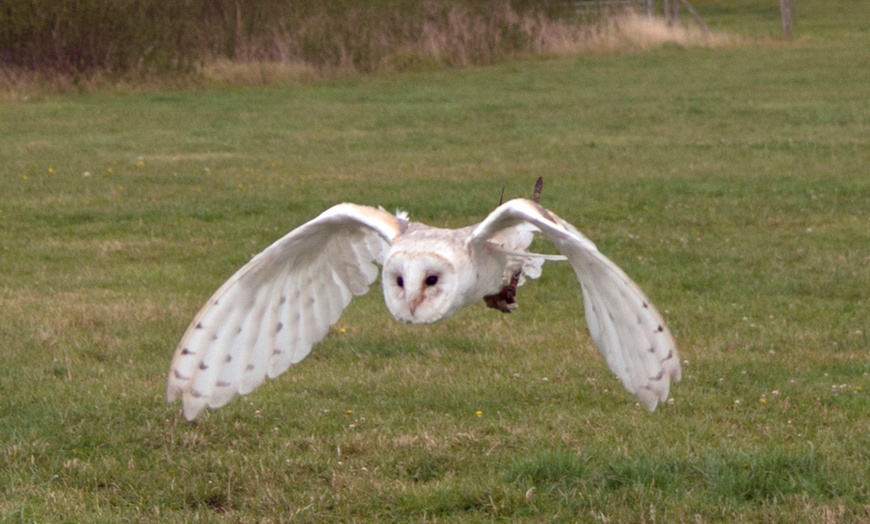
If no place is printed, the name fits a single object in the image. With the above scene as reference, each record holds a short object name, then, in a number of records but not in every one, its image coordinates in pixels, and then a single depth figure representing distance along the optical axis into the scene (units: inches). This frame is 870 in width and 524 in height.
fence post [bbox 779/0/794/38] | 2409.0
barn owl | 288.5
